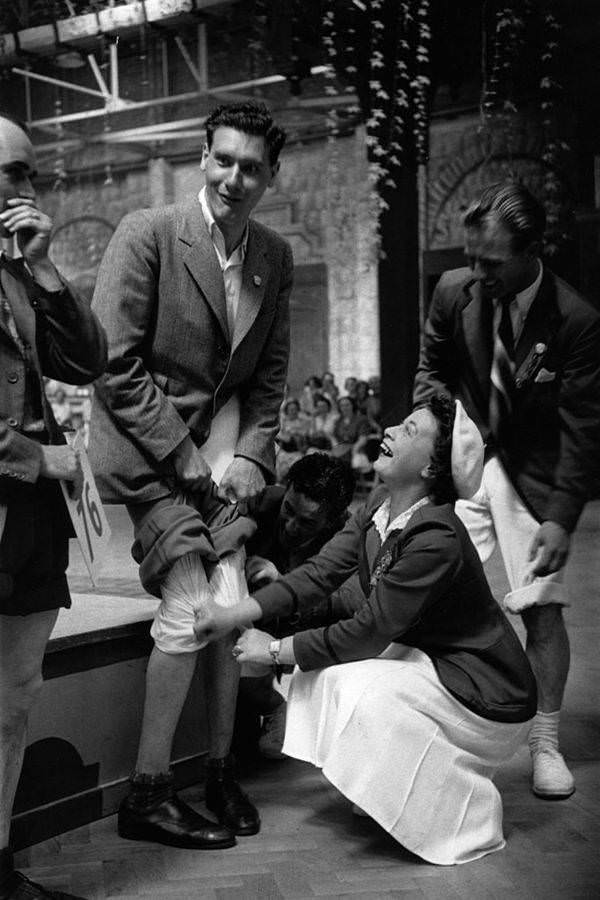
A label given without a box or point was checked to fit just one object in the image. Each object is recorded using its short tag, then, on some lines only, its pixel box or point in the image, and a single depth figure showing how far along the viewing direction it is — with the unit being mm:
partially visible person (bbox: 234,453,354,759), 2811
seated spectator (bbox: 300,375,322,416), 11516
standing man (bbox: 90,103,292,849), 2438
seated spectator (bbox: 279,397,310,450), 10789
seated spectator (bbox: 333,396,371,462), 10101
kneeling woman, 2365
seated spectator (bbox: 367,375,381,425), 10359
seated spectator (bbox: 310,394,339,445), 10781
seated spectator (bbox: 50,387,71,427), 12602
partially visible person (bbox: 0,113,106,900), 1792
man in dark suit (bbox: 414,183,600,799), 2666
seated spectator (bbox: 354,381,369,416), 10812
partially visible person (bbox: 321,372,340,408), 11607
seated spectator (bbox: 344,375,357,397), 11322
